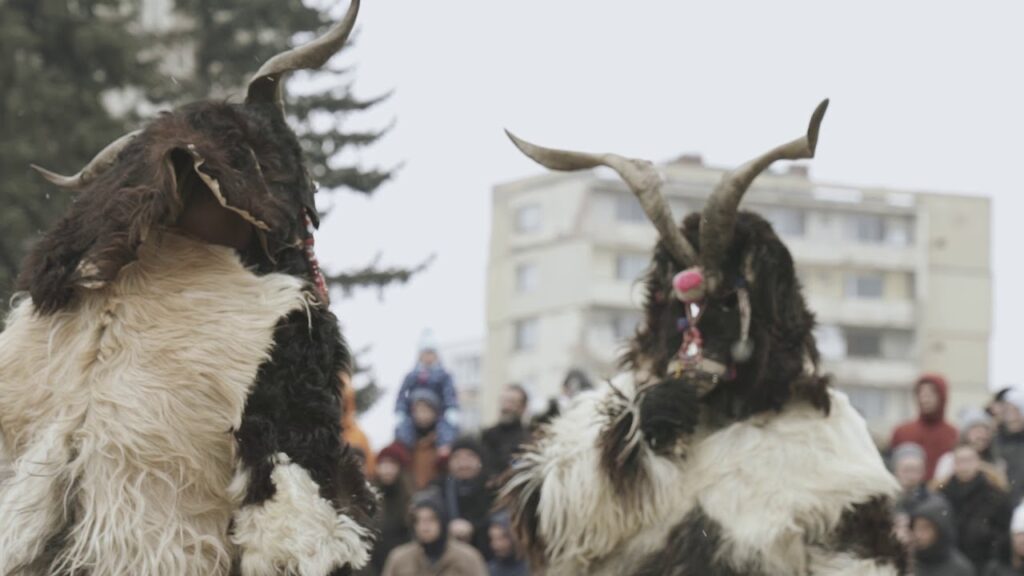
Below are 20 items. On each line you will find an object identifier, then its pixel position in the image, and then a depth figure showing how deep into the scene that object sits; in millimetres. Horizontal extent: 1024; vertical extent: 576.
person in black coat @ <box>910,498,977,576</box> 12539
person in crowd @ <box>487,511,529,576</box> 13545
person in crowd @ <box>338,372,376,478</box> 14025
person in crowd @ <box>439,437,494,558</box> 13922
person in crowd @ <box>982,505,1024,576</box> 12227
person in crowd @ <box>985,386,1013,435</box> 13891
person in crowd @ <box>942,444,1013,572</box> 13008
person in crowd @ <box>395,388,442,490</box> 14648
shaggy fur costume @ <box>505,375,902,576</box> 8625
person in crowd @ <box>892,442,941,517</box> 12883
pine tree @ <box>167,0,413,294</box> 24984
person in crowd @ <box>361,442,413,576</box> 14016
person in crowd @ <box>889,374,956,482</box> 14430
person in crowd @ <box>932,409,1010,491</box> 13453
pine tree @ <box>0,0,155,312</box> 20625
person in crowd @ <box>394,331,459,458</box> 14734
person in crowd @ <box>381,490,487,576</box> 12977
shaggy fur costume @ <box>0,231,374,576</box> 5508
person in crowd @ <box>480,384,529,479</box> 14125
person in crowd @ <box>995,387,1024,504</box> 13641
